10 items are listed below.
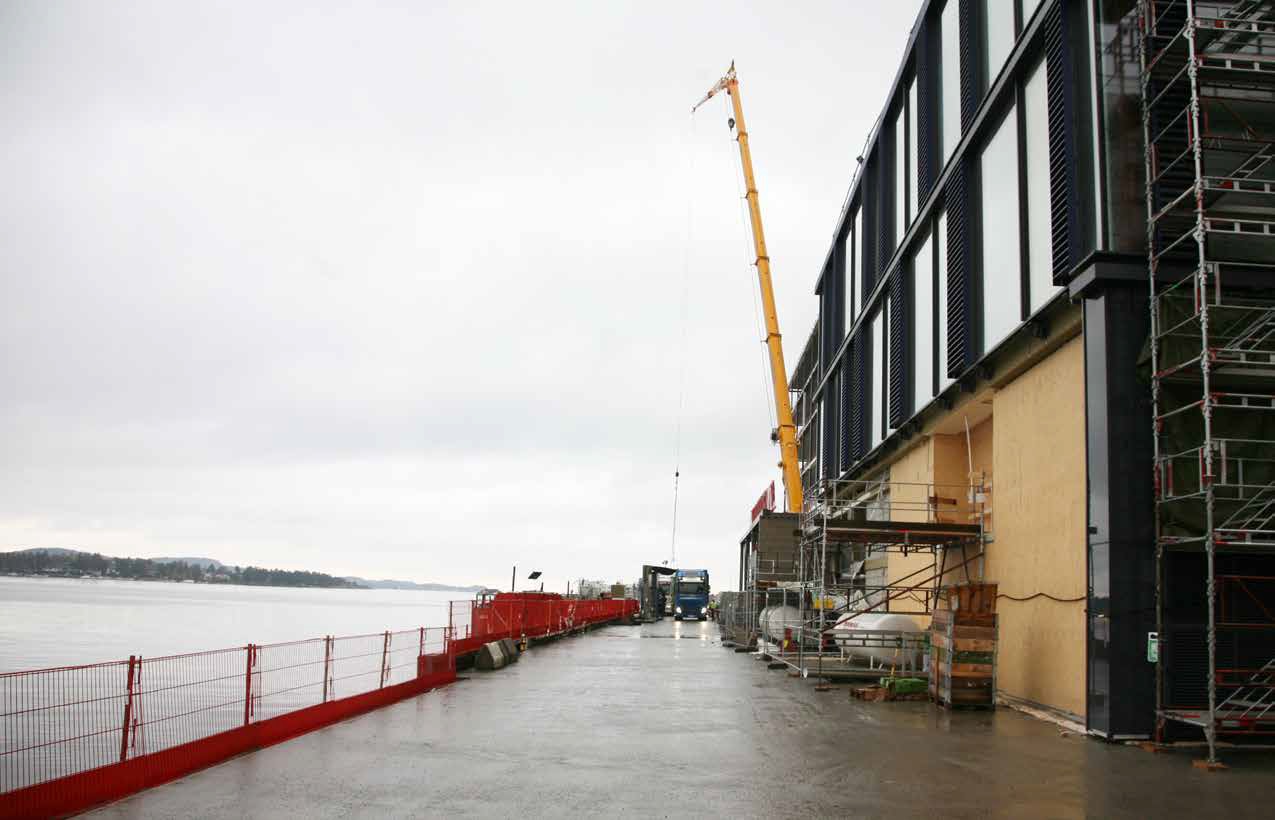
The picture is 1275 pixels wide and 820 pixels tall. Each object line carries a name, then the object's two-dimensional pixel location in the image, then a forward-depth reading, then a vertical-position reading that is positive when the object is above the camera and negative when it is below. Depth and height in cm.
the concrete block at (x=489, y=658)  2642 -318
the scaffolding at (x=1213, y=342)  1517 +330
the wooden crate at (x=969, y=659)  1933 -203
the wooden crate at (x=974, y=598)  2014 -91
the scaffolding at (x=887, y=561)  2406 -32
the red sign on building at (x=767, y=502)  5394 +227
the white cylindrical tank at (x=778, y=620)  3516 -261
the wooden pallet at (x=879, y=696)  2106 -302
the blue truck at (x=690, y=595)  7700 -398
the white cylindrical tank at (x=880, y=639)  2492 -222
